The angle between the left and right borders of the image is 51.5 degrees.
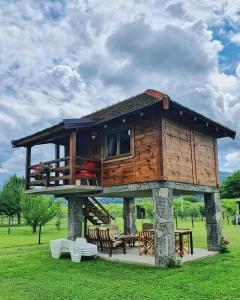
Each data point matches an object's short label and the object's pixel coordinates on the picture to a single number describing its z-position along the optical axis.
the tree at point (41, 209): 18.10
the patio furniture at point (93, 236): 10.52
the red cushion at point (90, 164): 10.09
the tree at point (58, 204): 19.84
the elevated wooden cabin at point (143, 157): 8.64
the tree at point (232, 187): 50.64
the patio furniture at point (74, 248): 9.64
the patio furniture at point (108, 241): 10.02
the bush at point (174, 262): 8.15
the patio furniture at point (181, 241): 9.45
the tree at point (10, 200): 31.83
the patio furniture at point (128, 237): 10.39
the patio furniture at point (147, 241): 10.19
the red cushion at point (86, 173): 9.77
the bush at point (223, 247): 10.59
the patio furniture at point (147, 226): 12.01
